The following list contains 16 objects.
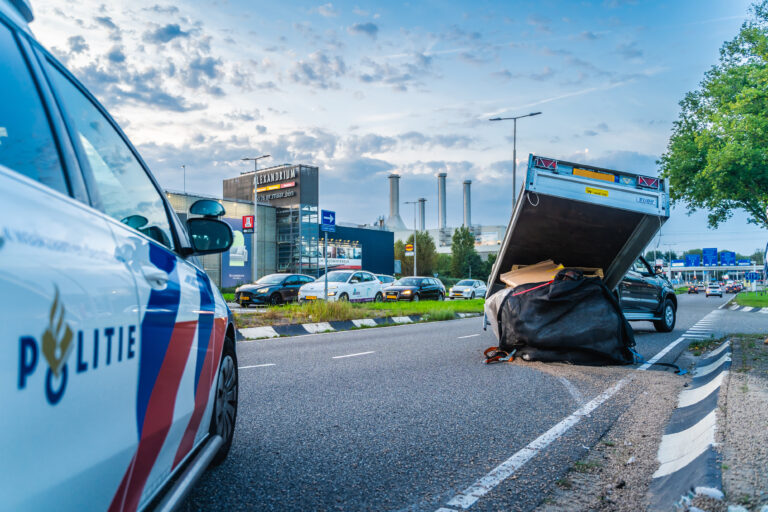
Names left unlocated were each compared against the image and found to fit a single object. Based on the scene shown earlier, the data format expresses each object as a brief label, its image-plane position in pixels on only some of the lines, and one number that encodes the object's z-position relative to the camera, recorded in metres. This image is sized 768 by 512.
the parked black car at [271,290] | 24.27
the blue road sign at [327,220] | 16.77
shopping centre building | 47.84
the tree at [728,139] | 27.25
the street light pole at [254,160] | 42.17
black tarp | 7.65
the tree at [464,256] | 75.21
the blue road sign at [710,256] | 74.31
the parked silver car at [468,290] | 36.72
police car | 1.22
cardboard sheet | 8.48
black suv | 12.80
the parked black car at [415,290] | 30.03
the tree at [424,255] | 73.81
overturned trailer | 7.62
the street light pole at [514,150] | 31.28
